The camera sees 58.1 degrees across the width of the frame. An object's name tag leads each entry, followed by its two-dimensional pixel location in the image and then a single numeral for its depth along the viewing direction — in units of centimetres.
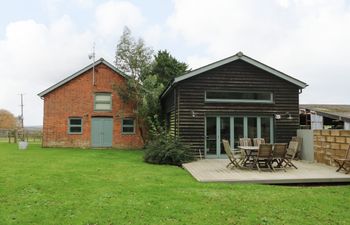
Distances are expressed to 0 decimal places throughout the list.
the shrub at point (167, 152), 1273
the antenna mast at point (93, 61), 2166
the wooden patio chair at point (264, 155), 990
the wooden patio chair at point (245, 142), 1298
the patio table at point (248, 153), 1039
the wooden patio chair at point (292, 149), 1251
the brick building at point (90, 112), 2133
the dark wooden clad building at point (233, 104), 1421
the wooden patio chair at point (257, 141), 1308
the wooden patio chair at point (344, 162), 981
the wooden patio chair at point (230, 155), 1059
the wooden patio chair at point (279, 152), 999
